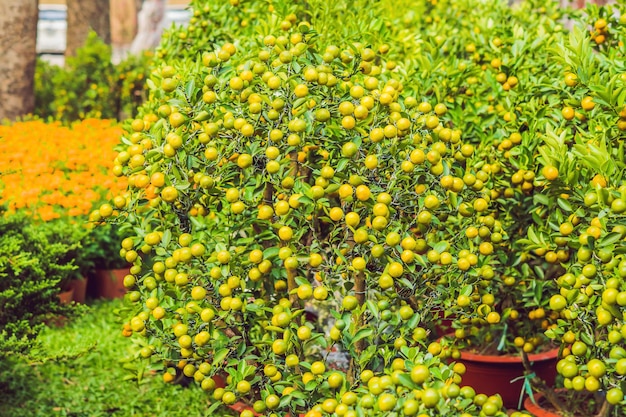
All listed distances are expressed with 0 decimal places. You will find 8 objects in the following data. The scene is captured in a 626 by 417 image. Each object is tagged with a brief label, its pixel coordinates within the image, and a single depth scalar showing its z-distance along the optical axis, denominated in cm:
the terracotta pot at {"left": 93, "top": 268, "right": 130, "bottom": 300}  684
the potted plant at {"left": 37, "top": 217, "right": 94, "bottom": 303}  585
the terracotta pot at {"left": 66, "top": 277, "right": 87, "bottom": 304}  645
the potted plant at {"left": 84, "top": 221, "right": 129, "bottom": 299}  662
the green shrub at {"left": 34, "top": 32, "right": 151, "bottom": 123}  1095
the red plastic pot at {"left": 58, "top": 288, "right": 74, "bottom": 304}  605
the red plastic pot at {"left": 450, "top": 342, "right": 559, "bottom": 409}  451
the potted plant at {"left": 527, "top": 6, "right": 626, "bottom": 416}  279
